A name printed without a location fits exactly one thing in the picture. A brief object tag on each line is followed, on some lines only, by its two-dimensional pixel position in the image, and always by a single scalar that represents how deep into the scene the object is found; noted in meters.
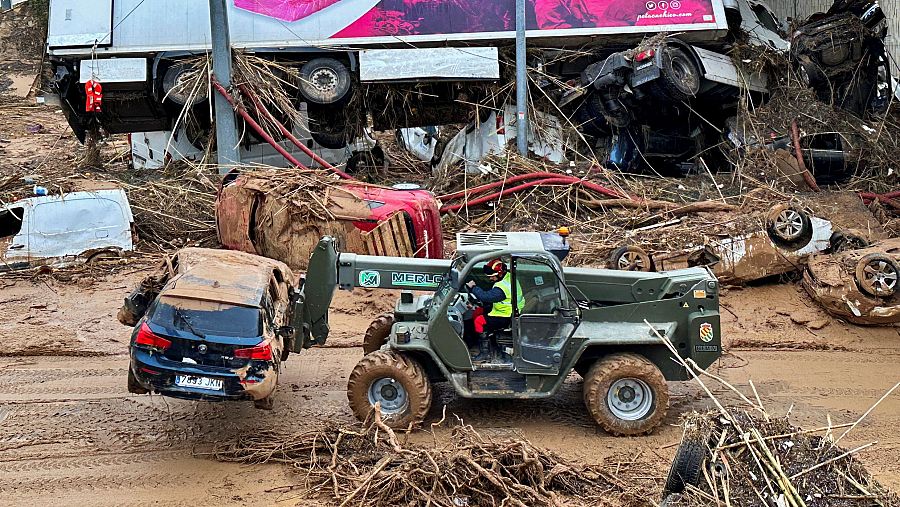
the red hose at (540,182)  15.85
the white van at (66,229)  14.28
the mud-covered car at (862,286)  12.24
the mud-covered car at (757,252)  13.15
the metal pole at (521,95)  16.50
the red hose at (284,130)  16.57
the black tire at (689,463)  6.49
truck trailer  17.09
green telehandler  8.96
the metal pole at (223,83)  15.88
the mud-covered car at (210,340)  8.29
